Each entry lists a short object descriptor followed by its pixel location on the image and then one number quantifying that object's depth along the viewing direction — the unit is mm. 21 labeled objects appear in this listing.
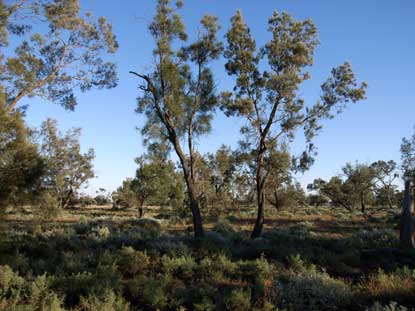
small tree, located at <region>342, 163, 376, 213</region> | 53438
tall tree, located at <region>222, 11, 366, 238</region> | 18359
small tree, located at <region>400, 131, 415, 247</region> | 14805
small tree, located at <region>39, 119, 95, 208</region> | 35656
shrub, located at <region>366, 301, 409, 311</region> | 5253
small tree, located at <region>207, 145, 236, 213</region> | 38062
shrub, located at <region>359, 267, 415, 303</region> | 6818
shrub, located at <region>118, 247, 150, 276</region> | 9680
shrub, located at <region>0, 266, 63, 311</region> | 5887
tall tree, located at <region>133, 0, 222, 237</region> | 16531
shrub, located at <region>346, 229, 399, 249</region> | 15023
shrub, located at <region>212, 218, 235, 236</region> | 19822
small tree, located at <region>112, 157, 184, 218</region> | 42438
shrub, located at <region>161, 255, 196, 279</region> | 9570
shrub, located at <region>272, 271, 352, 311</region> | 6943
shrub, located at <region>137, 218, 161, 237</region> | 18391
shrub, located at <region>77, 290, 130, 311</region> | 6049
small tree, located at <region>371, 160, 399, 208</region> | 57750
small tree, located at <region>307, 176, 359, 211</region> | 55175
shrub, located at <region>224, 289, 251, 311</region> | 6637
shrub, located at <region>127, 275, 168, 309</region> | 7000
